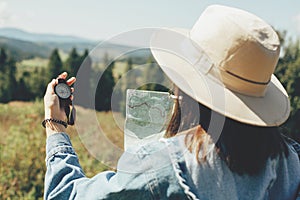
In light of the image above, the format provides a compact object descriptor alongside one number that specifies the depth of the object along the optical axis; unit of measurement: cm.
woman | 110
